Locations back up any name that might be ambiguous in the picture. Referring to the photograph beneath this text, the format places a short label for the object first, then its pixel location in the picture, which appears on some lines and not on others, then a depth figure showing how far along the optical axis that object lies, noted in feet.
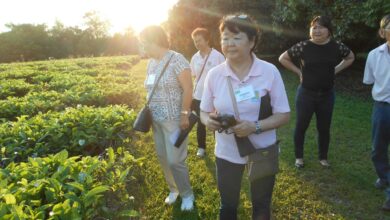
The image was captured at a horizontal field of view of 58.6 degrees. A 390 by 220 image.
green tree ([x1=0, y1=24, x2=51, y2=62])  128.88
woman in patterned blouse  12.04
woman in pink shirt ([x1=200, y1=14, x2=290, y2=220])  8.25
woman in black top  15.14
